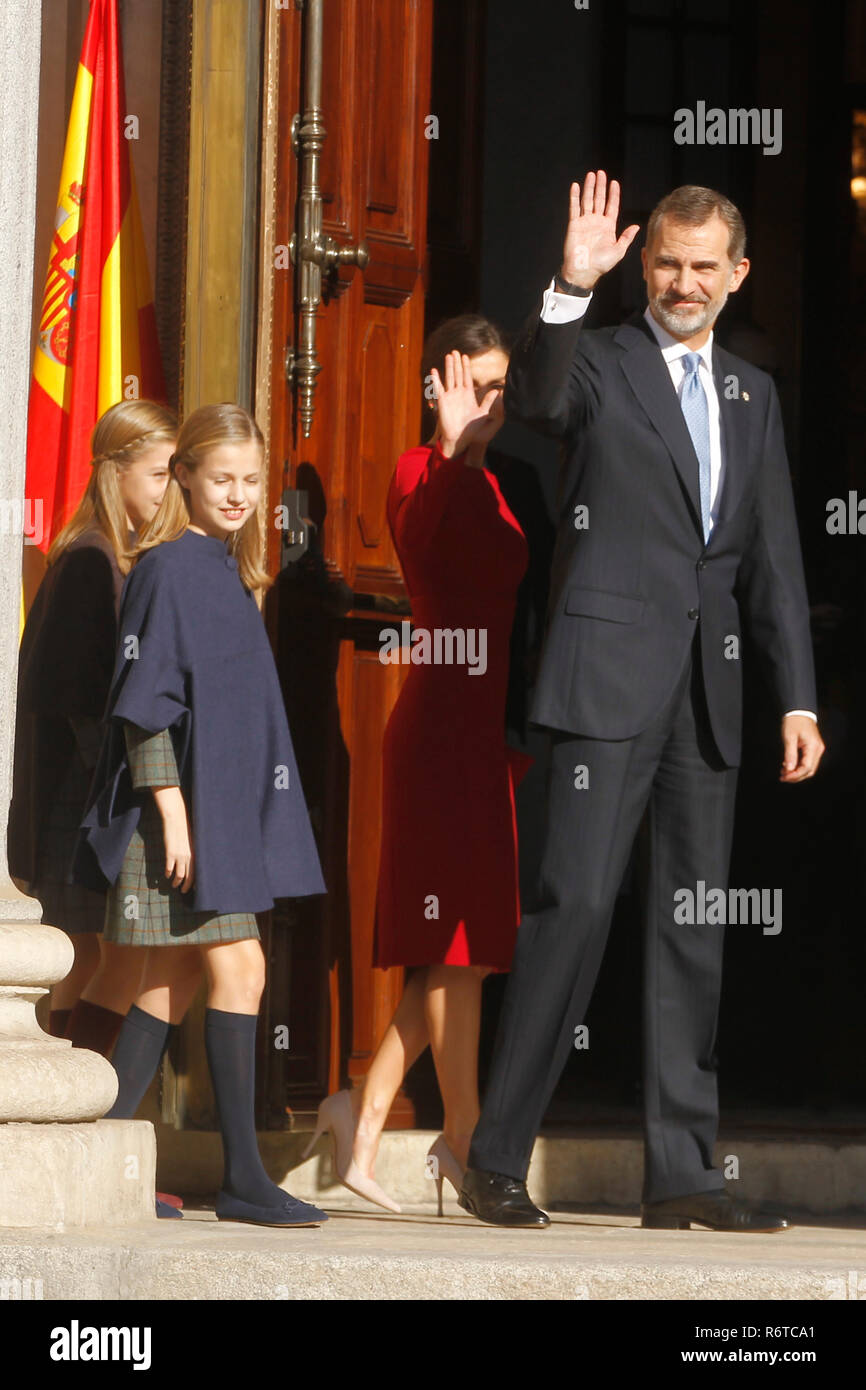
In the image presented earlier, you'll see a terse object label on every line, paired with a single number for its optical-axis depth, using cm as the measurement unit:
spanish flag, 1152
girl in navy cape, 898
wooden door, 1114
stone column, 818
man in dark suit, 921
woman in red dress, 1009
